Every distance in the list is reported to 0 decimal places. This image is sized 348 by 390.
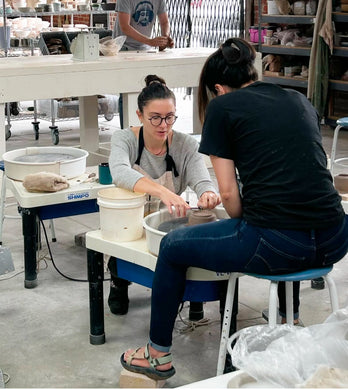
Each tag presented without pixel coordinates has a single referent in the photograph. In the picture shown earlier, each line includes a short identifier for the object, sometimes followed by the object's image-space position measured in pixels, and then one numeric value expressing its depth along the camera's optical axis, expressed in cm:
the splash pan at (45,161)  375
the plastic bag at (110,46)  616
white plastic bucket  289
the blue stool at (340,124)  539
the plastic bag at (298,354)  164
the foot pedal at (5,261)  223
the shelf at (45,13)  930
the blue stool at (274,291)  250
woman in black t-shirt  245
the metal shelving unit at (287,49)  853
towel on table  355
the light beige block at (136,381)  269
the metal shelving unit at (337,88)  816
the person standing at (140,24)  650
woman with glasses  321
